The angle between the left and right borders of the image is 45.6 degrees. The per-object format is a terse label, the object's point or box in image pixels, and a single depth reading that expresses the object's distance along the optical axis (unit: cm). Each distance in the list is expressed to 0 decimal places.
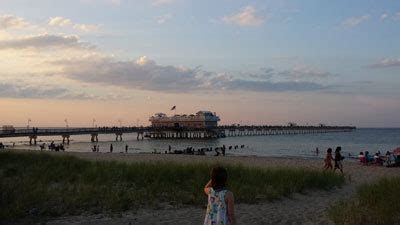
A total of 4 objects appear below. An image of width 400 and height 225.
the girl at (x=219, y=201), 524
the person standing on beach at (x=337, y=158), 2052
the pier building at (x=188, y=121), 11662
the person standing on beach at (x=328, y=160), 2111
